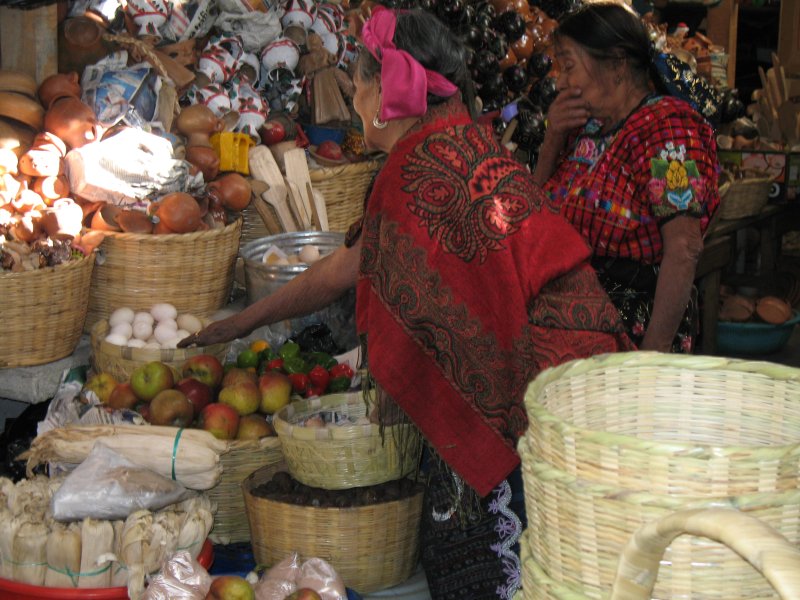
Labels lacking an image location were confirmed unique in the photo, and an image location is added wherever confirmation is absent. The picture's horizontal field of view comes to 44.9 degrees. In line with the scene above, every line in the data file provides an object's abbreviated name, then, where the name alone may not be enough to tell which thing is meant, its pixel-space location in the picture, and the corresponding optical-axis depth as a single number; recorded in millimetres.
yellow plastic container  4281
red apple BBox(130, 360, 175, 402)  2896
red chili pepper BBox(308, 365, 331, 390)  3057
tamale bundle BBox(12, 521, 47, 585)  2223
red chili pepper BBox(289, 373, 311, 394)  3055
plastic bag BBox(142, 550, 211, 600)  2074
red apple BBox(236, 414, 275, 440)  2836
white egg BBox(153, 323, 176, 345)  3361
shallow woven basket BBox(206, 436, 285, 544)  2775
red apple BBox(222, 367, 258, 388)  2982
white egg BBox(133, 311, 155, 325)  3404
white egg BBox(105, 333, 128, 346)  3258
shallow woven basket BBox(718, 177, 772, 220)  6031
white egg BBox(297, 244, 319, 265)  3879
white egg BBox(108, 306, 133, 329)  3389
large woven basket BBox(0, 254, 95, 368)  3045
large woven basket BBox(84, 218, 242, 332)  3506
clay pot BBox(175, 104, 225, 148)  4219
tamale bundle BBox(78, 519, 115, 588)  2232
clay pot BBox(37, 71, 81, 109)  3836
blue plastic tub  5934
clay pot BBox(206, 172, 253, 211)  4125
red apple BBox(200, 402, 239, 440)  2766
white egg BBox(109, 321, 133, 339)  3320
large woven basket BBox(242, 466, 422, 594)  2555
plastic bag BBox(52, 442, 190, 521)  2307
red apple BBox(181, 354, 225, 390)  2979
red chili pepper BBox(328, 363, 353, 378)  3146
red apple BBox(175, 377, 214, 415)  2881
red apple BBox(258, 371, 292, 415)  2939
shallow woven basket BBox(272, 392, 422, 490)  2486
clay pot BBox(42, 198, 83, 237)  3332
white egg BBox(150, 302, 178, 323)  3467
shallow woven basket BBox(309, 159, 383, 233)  4480
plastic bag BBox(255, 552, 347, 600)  2230
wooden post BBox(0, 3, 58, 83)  3945
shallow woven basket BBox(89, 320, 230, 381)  3074
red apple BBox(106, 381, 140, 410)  2908
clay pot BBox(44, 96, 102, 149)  3680
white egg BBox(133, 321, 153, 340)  3363
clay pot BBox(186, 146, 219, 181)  4039
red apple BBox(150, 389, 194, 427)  2779
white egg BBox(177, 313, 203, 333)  3474
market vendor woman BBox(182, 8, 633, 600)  2020
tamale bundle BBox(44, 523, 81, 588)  2213
